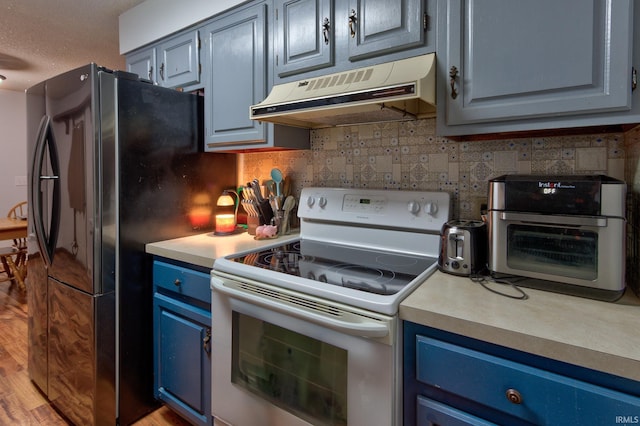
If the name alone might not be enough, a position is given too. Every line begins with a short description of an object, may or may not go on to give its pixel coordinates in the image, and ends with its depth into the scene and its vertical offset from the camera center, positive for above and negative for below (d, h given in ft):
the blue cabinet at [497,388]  2.30 -1.38
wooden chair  11.80 -2.22
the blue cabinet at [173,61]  6.41 +2.77
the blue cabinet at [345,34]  4.06 +2.17
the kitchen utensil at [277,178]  6.35 +0.41
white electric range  3.11 -1.13
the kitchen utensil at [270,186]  6.40 +0.27
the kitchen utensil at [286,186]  6.48 +0.27
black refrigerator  5.01 -0.29
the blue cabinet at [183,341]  4.85 -2.09
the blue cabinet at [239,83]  5.49 +1.95
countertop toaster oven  3.03 -0.31
